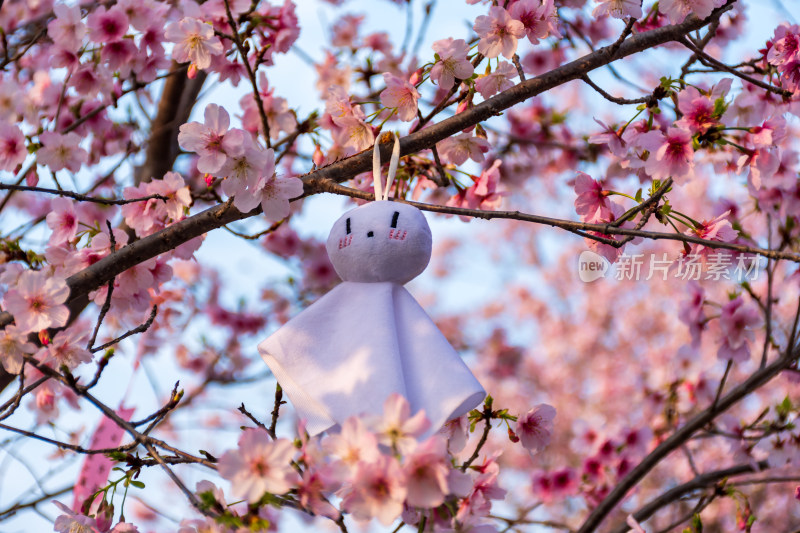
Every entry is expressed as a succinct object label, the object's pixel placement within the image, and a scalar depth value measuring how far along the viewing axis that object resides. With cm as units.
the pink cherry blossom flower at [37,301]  111
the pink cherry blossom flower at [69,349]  113
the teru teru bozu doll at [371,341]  107
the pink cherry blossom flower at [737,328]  136
